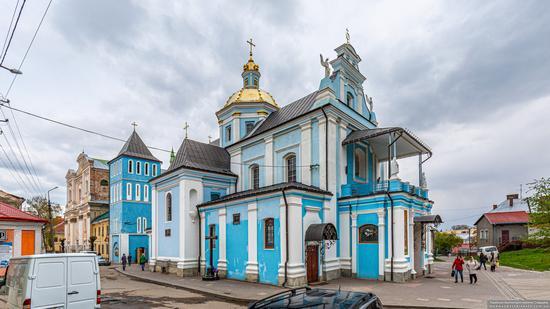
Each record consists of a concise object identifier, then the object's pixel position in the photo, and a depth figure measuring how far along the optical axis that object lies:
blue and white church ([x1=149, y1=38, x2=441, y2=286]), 16.30
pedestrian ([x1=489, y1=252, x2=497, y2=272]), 23.08
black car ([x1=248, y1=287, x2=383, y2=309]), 3.97
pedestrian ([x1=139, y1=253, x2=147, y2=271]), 27.09
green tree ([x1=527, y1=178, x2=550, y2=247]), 21.31
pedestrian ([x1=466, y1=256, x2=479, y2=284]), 15.88
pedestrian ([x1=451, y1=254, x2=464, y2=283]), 16.20
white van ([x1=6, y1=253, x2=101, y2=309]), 7.32
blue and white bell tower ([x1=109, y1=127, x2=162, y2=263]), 39.03
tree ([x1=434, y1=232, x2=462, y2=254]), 61.09
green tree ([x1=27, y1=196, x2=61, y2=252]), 50.88
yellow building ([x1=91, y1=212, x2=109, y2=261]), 42.62
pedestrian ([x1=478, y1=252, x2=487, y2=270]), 24.56
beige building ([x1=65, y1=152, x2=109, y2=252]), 48.09
